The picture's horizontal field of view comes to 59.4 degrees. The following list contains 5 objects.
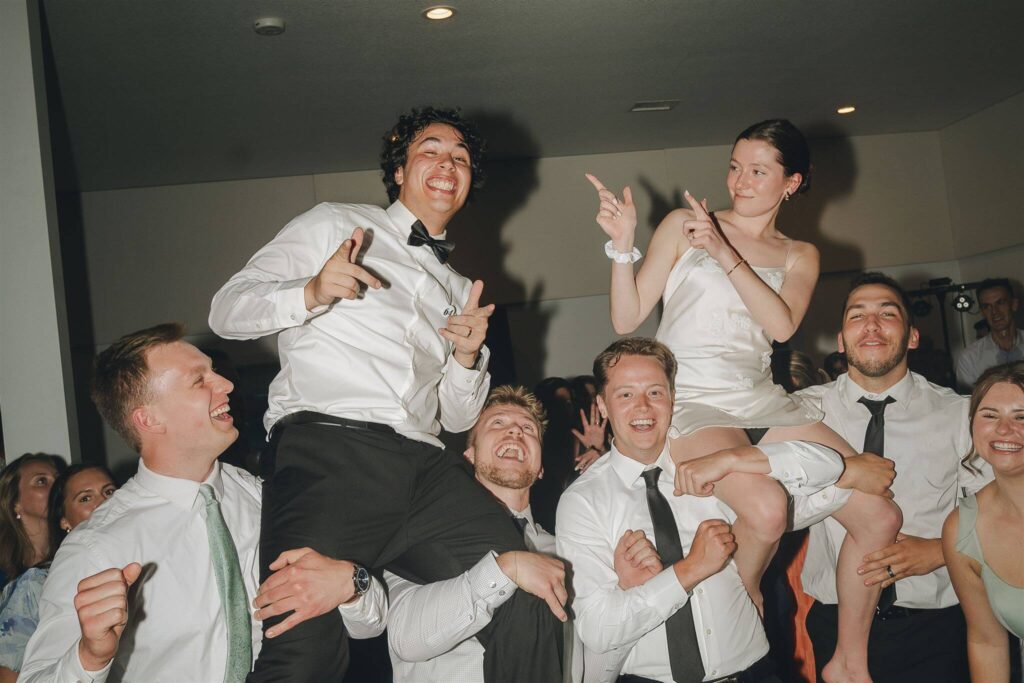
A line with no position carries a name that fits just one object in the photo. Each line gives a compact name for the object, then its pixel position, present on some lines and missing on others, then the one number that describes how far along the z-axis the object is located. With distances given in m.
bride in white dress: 2.82
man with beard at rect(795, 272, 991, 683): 3.15
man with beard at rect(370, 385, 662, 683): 2.43
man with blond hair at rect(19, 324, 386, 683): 2.22
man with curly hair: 2.29
